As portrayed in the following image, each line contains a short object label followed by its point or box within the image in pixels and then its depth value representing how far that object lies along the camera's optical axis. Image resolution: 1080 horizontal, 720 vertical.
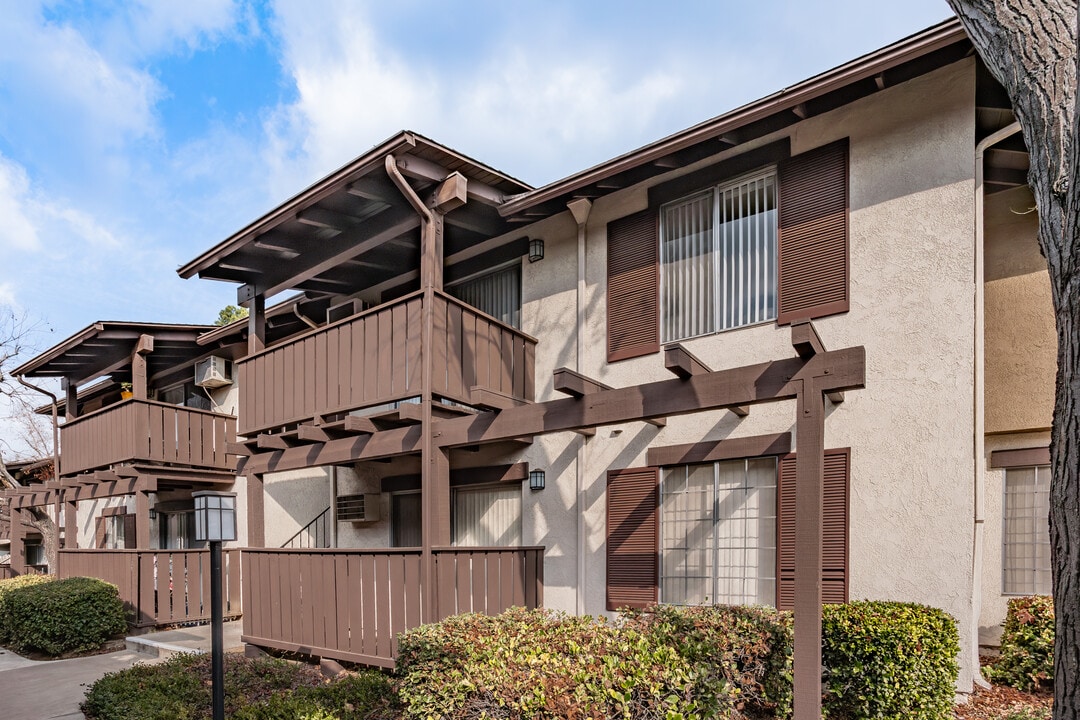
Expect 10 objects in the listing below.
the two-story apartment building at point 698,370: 6.75
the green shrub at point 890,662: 5.89
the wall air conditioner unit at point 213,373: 15.58
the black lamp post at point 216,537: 6.12
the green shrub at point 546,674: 4.82
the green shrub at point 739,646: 5.75
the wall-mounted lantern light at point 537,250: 9.86
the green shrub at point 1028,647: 6.96
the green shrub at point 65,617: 12.01
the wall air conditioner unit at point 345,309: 12.16
